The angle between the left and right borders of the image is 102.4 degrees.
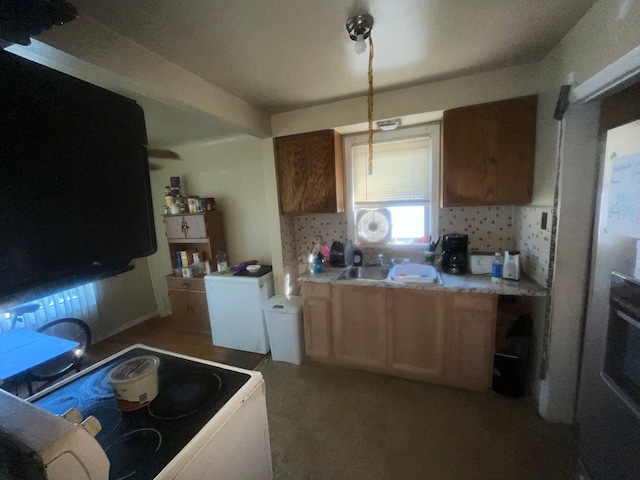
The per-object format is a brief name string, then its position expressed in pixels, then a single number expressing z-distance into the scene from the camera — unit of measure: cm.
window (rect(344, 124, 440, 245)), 229
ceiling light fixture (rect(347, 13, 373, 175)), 118
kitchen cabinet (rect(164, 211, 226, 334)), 298
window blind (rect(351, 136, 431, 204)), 232
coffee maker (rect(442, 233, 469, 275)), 207
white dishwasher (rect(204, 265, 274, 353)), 256
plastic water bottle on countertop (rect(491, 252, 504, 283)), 183
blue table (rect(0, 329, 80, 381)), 158
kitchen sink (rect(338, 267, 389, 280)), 237
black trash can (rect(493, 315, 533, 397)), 179
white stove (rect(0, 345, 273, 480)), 46
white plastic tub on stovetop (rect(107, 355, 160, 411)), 84
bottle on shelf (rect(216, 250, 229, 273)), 287
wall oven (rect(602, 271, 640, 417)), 89
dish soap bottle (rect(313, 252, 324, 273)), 234
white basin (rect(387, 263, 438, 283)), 199
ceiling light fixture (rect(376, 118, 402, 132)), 209
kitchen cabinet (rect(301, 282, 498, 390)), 184
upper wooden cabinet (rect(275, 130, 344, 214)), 228
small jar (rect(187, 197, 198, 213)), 300
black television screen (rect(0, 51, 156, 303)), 46
